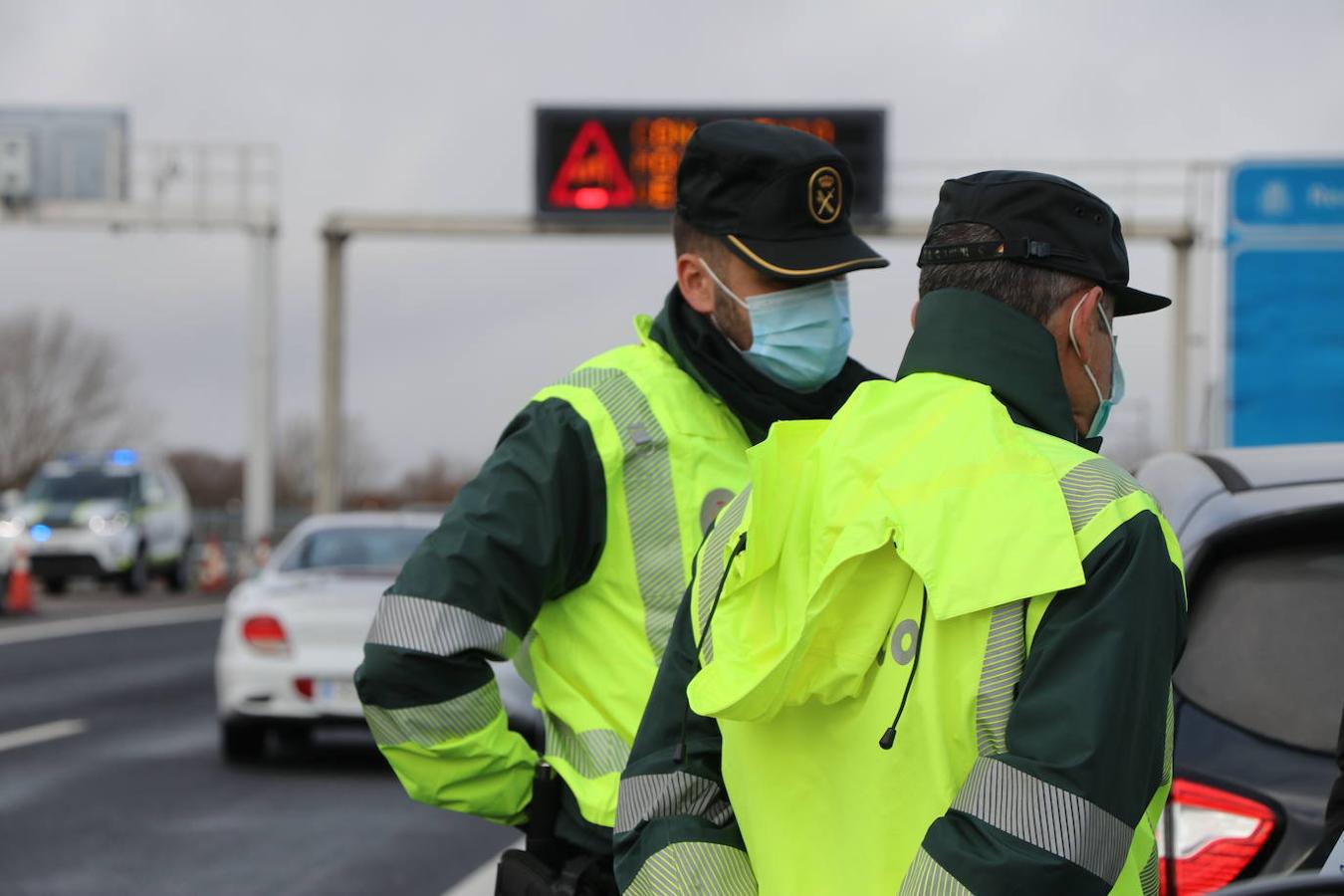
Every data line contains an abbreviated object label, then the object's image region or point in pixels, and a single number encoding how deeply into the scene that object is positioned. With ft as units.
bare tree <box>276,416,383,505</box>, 329.52
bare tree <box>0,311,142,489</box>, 260.01
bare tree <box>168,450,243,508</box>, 289.94
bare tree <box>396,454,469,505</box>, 281.33
